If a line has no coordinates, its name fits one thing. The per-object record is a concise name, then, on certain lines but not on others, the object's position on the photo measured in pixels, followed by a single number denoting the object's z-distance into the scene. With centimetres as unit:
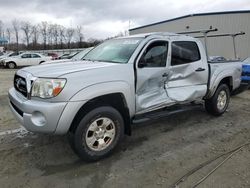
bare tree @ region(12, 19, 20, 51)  6194
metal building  1594
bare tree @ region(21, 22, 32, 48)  5958
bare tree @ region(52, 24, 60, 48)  5936
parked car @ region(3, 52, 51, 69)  1718
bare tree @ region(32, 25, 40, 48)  5936
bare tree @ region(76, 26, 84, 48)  5638
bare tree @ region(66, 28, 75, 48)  5773
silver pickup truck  250
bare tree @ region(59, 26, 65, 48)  5908
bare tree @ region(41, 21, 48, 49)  5936
